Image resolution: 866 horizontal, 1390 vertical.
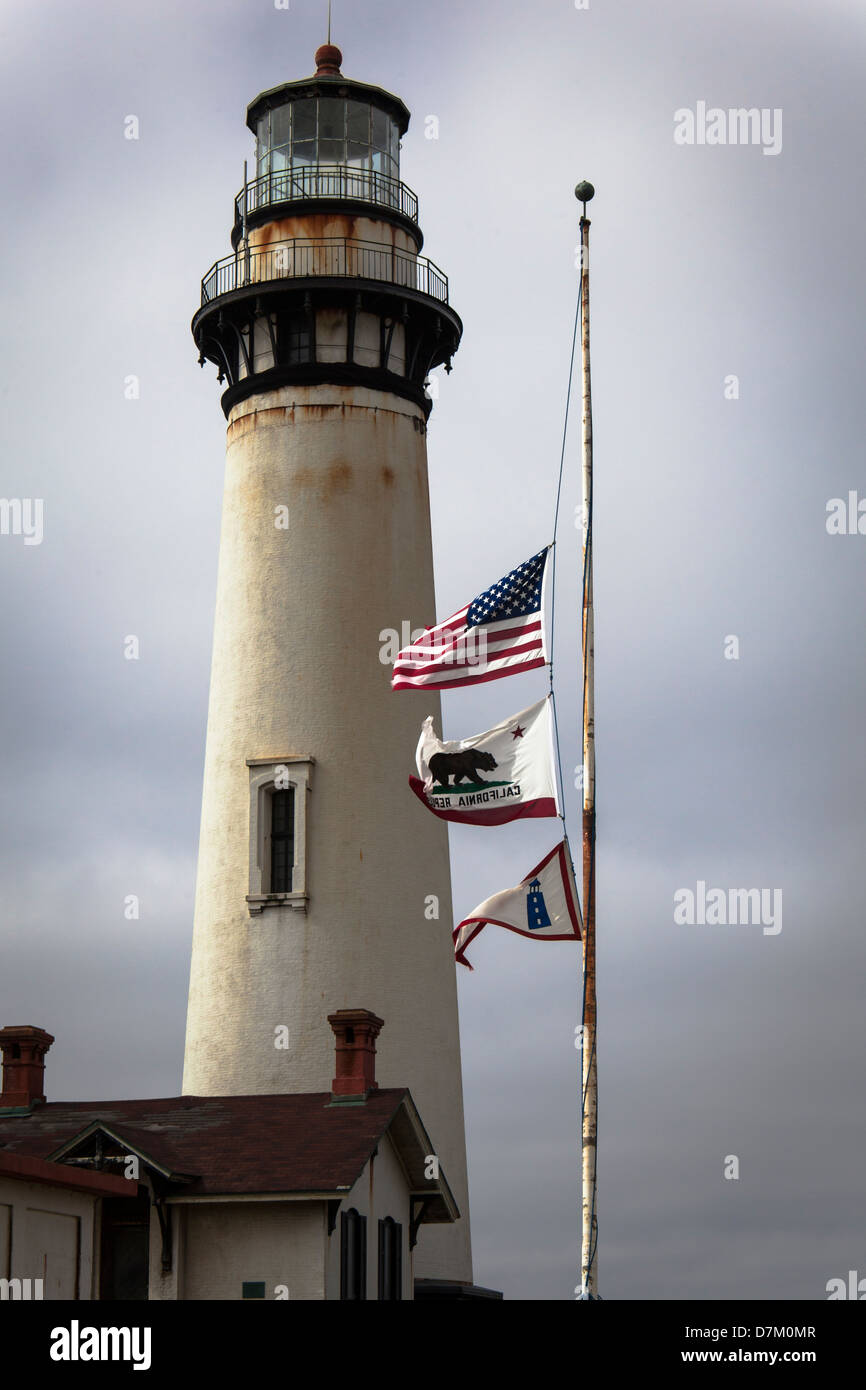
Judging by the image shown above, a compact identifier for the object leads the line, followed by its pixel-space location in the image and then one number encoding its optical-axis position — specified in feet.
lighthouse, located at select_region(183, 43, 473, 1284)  118.11
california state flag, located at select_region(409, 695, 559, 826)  83.41
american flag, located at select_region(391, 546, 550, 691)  85.61
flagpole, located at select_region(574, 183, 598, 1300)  79.51
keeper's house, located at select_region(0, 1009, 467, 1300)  93.91
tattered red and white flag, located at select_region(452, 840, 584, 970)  83.46
